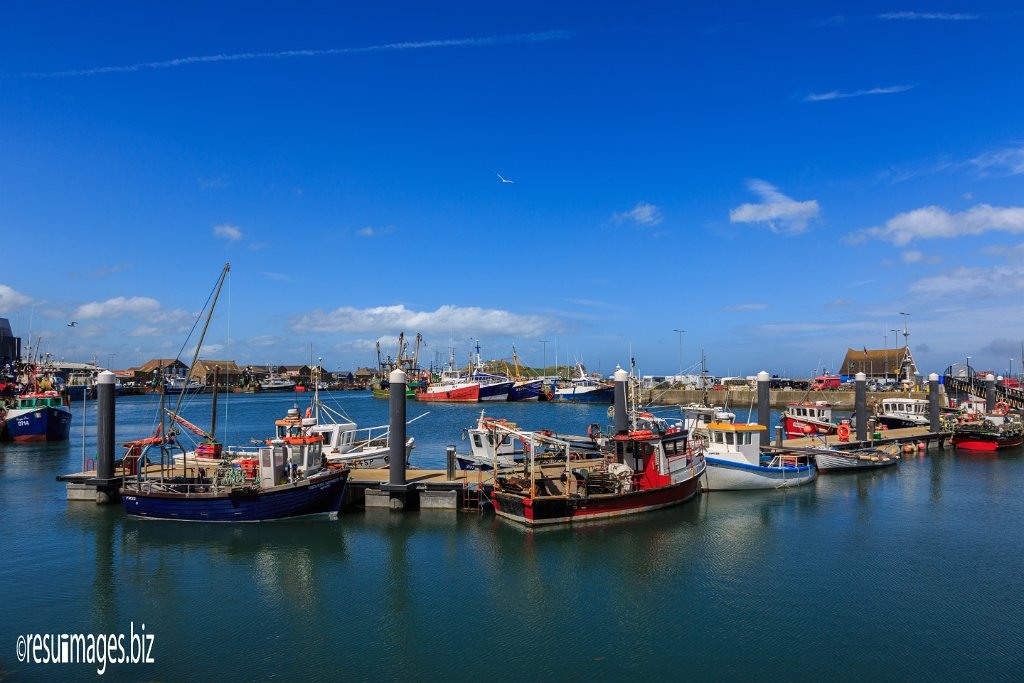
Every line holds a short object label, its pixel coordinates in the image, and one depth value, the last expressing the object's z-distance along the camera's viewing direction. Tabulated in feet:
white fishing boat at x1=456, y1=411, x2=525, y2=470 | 101.91
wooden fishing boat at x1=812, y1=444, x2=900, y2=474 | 119.34
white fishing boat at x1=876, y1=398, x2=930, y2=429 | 175.01
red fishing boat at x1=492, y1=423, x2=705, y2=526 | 76.33
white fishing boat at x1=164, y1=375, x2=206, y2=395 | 506.89
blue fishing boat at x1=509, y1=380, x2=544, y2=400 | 415.03
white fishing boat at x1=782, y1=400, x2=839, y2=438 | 148.87
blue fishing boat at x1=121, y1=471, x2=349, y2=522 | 76.18
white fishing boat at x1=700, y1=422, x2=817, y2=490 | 98.99
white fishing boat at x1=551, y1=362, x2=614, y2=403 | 387.96
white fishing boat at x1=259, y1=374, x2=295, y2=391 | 595.47
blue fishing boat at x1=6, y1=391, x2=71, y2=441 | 172.45
